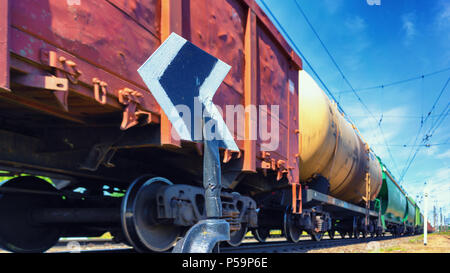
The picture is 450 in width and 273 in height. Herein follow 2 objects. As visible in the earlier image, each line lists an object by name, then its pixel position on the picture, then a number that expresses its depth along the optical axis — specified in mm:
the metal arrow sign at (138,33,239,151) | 2006
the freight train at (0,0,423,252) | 2674
